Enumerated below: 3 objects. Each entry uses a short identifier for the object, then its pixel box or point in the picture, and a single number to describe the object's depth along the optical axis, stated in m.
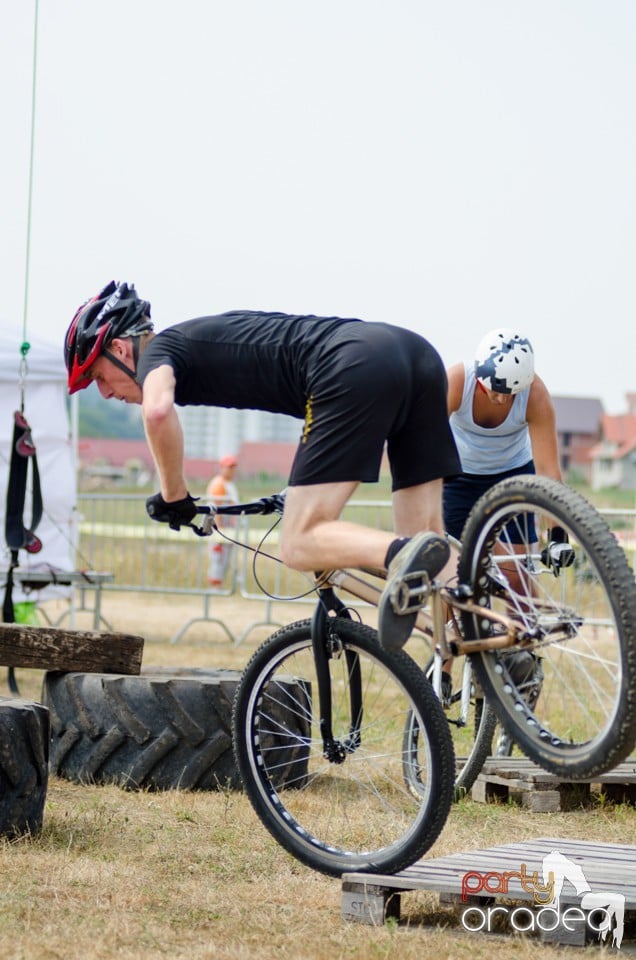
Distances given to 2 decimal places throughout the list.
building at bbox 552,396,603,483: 126.06
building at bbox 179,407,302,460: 191.38
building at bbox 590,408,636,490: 114.00
